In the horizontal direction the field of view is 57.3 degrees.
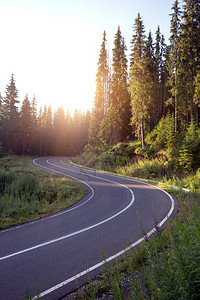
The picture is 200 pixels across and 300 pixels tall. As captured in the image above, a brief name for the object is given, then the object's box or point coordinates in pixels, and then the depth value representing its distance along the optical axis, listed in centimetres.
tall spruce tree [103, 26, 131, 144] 3406
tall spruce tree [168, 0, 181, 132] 2397
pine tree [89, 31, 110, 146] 3842
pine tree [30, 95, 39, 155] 5719
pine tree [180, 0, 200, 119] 2298
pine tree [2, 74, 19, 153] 4819
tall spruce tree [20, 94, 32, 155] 5325
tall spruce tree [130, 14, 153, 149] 2581
